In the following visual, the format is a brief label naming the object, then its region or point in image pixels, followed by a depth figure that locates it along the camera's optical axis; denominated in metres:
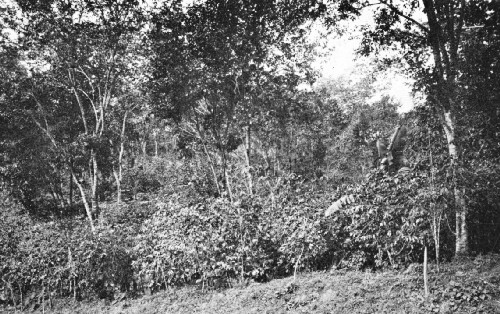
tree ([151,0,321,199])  10.43
